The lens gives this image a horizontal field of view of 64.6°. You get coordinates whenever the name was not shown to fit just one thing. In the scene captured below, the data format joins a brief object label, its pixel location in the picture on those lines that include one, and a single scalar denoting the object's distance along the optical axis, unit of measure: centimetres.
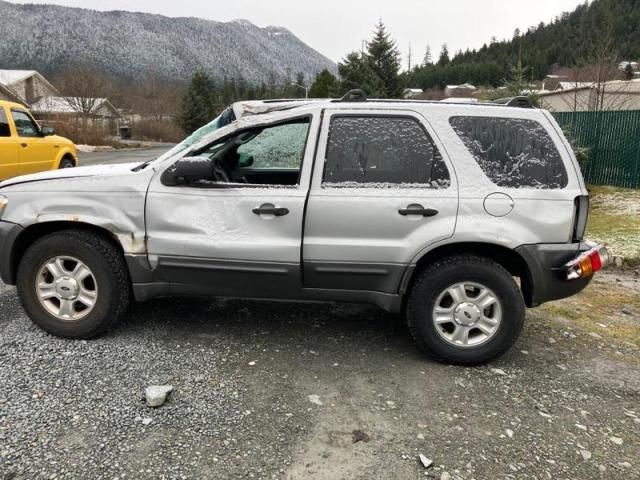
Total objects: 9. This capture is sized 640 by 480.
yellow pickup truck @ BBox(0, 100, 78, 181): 1060
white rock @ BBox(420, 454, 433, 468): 254
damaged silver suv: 343
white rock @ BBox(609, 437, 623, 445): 278
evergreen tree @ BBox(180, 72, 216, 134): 5544
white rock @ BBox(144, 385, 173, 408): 295
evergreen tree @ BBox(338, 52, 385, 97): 2836
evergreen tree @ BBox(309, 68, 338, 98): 4056
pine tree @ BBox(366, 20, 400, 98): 2959
